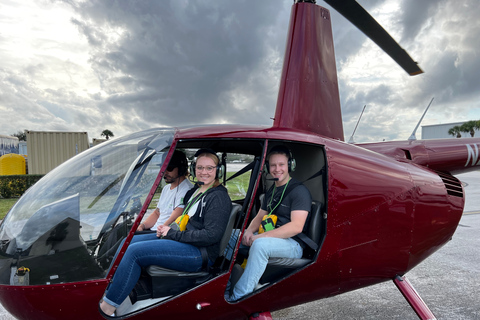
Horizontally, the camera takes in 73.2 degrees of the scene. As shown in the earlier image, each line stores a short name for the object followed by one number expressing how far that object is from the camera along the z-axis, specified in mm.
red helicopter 1935
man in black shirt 2229
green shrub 11016
